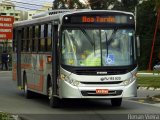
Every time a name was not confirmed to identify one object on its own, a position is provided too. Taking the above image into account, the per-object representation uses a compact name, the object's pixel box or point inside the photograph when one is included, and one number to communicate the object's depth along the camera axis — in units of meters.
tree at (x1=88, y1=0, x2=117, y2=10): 97.23
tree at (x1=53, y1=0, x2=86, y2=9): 77.72
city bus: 16.42
